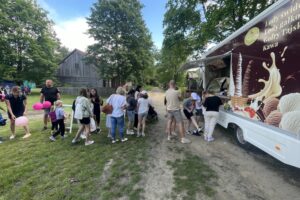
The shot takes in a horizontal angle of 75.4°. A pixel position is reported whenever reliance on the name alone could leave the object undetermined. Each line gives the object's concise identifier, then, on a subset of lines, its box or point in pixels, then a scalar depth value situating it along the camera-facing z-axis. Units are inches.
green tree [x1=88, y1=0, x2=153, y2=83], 901.2
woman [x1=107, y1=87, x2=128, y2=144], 218.5
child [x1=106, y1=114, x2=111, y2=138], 245.7
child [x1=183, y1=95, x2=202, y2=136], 258.4
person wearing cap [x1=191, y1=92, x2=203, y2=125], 273.3
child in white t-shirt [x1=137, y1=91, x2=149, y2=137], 248.1
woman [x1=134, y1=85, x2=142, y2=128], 279.2
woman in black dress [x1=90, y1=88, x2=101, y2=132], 260.7
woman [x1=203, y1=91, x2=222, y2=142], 224.8
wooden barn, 1207.6
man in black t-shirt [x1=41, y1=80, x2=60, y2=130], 266.4
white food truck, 125.7
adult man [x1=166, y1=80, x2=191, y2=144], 226.9
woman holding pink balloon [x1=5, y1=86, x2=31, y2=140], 234.2
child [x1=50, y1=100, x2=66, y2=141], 232.2
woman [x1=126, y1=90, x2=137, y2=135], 251.8
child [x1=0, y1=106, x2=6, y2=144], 232.8
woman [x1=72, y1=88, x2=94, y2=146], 207.3
